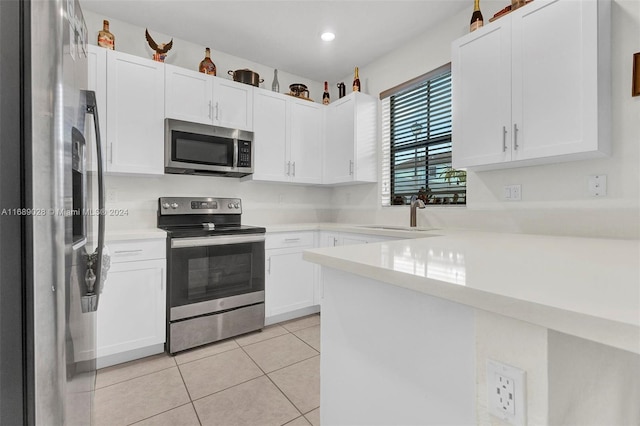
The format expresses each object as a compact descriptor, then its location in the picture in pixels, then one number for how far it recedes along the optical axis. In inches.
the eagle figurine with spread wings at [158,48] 102.2
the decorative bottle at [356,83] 131.1
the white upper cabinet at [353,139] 126.3
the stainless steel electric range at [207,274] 89.7
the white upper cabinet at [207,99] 101.3
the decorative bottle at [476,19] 84.4
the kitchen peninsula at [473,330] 20.9
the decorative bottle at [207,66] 112.7
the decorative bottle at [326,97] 143.3
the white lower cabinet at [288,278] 111.3
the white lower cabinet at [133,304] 80.7
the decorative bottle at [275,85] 133.1
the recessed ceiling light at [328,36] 110.8
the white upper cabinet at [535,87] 60.4
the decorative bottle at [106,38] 92.4
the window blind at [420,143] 104.4
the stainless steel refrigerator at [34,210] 25.8
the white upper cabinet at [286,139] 120.8
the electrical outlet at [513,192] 81.2
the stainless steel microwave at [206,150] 100.1
